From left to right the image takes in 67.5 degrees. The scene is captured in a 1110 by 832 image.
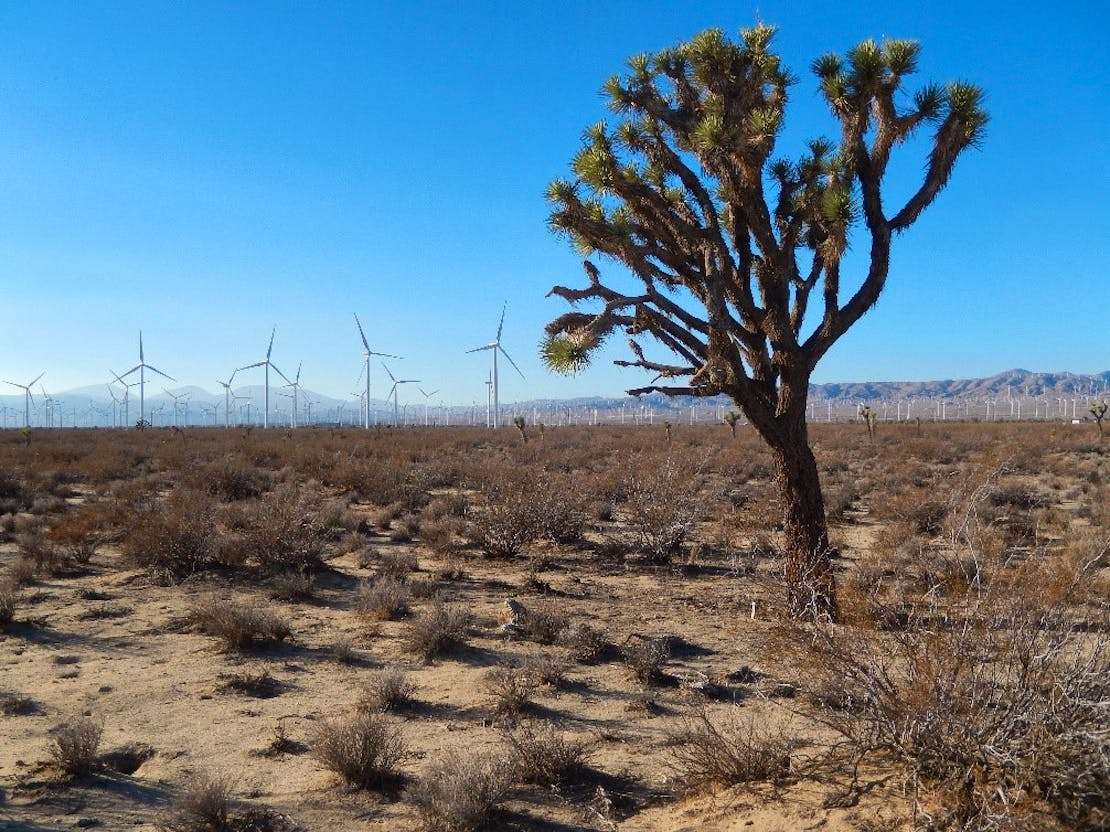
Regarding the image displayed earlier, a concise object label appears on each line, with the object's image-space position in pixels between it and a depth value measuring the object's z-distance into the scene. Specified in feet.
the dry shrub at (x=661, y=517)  40.78
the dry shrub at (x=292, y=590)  33.27
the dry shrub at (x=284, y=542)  37.19
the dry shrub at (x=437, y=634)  25.93
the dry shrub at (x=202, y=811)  14.88
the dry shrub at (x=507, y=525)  41.81
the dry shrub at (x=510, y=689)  21.39
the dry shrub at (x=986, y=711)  11.59
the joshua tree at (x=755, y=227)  26.94
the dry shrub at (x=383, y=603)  30.35
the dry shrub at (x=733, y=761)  15.35
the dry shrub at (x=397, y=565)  35.86
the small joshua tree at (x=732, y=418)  138.31
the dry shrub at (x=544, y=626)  27.66
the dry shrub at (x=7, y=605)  28.96
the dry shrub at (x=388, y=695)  21.66
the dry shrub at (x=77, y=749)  17.42
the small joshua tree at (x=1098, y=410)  118.27
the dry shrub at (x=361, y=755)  17.13
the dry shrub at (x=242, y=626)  26.66
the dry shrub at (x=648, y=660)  23.77
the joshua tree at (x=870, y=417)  126.21
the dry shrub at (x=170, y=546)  36.35
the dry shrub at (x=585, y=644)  25.85
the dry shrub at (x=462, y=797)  15.01
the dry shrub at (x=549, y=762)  17.30
